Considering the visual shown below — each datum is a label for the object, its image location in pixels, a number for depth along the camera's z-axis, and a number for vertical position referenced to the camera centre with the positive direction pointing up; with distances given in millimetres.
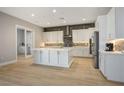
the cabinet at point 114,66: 2424 -684
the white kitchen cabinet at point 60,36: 7126 +769
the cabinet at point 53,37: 7158 +729
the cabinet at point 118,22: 2514 +714
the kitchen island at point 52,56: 3918 -621
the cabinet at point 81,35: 6261 +802
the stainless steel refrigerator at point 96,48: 3728 -167
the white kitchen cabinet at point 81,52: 6137 -580
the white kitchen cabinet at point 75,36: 6650 +719
